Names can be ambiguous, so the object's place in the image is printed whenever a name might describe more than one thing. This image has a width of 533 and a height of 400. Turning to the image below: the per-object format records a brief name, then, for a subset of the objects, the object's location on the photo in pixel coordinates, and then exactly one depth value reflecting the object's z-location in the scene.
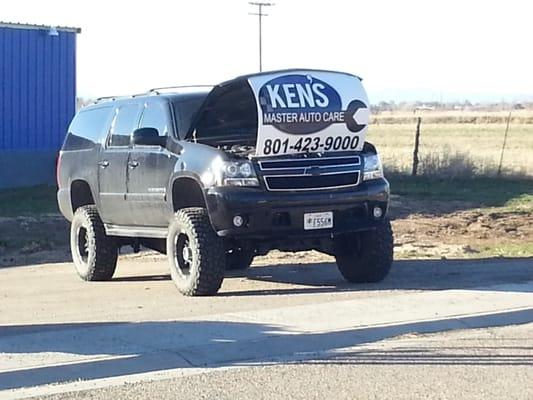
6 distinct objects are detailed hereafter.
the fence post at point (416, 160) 29.90
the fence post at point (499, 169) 31.00
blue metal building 29.39
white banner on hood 11.46
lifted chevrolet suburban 11.40
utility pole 66.59
